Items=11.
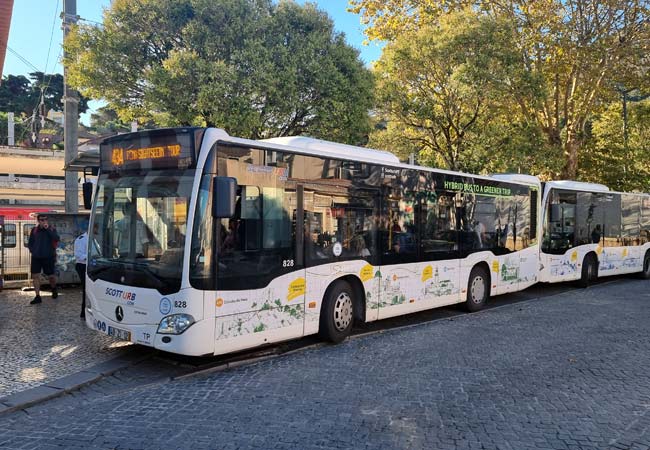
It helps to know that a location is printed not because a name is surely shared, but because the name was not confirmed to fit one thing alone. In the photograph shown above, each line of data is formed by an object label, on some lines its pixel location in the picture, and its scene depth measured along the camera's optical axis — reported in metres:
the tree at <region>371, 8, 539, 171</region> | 15.60
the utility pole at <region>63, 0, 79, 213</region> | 12.05
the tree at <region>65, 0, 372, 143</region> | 11.65
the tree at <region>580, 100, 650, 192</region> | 23.47
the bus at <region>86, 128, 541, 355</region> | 5.98
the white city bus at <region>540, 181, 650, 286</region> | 13.30
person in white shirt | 8.91
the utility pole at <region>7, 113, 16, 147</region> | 31.17
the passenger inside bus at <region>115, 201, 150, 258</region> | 6.35
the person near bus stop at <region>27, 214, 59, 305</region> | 10.31
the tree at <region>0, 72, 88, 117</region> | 49.12
